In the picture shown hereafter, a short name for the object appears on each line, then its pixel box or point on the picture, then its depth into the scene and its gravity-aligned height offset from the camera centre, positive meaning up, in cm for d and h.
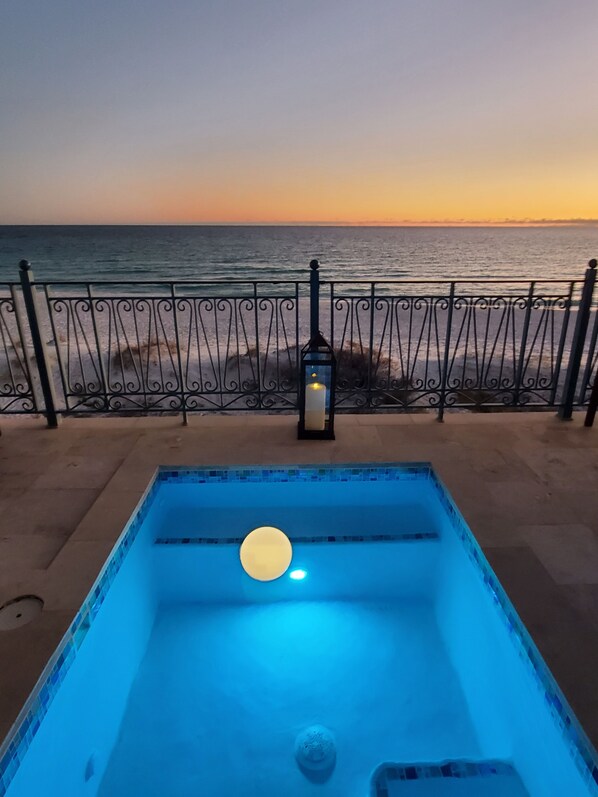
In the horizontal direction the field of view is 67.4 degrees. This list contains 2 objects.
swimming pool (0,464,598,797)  163 -194
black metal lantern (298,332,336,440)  323 -115
